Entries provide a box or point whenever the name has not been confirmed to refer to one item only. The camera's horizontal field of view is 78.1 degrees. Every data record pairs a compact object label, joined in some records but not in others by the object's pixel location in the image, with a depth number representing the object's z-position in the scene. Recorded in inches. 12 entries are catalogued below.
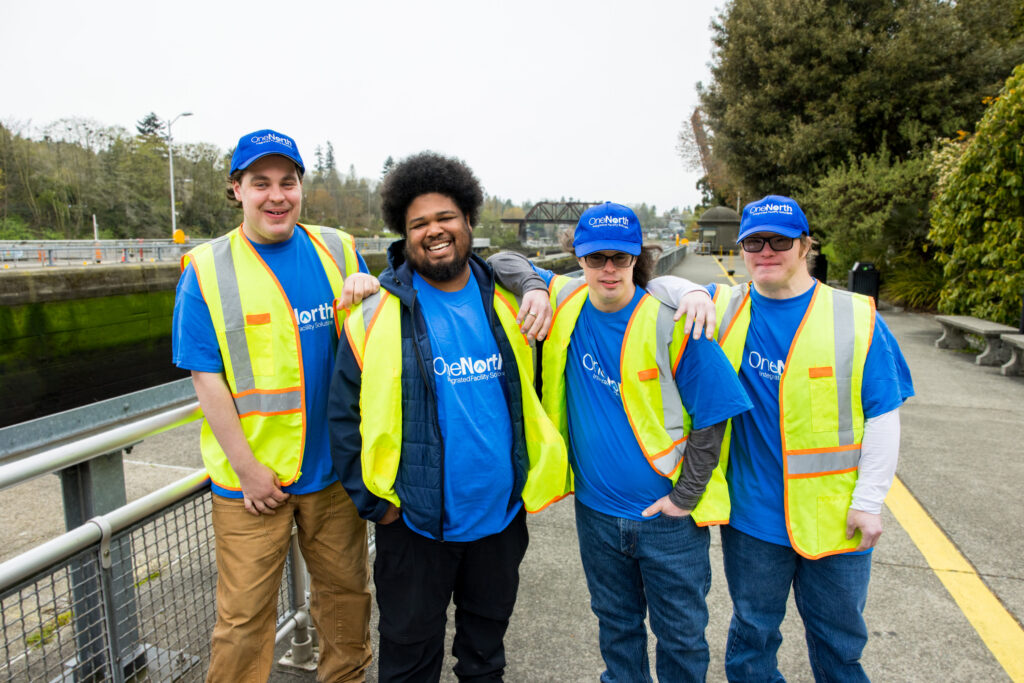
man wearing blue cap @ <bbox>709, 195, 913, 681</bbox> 84.4
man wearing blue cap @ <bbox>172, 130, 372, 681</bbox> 87.5
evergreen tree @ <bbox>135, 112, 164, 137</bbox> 3703.2
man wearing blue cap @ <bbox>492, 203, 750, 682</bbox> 85.1
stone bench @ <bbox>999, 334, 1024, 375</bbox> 319.9
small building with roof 1579.7
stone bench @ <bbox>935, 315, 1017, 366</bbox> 339.0
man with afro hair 84.7
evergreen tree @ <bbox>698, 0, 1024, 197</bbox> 682.2
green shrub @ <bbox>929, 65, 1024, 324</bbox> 346.3
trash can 550.6
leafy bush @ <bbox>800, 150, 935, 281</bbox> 577.6
